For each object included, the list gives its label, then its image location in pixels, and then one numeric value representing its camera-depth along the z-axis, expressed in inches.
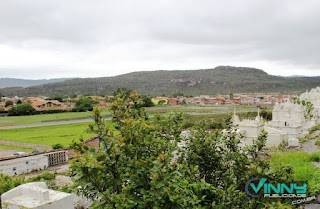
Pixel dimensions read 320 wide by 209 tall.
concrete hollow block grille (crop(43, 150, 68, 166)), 709.3
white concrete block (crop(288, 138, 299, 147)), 519.6
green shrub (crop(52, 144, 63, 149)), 919.8
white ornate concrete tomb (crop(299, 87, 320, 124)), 1227.6
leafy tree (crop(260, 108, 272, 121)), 1761.6
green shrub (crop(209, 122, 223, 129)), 1298.5
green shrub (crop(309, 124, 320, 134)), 916.3
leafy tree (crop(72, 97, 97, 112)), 2319.6
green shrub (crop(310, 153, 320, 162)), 332.1
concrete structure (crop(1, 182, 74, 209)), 218.8
